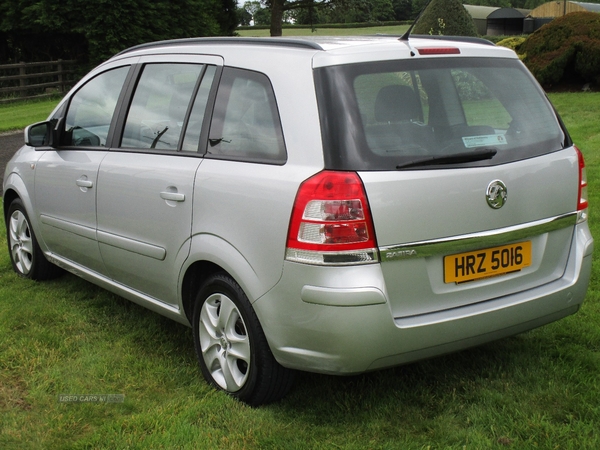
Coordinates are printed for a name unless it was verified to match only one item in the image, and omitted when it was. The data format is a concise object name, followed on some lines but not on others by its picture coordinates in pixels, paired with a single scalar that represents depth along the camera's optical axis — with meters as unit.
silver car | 3.25
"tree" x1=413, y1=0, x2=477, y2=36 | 18.02
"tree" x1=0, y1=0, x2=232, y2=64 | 27.53
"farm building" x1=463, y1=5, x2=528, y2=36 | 58.38
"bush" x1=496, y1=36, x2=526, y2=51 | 22.61
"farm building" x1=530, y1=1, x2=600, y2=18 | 47.08
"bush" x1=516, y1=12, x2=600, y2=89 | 19.69
